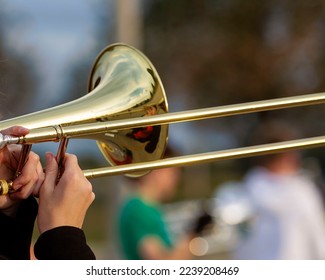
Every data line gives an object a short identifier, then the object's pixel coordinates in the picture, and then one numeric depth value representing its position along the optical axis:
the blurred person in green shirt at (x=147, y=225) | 7.58
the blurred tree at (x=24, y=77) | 14.97
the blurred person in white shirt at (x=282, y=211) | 8.36
